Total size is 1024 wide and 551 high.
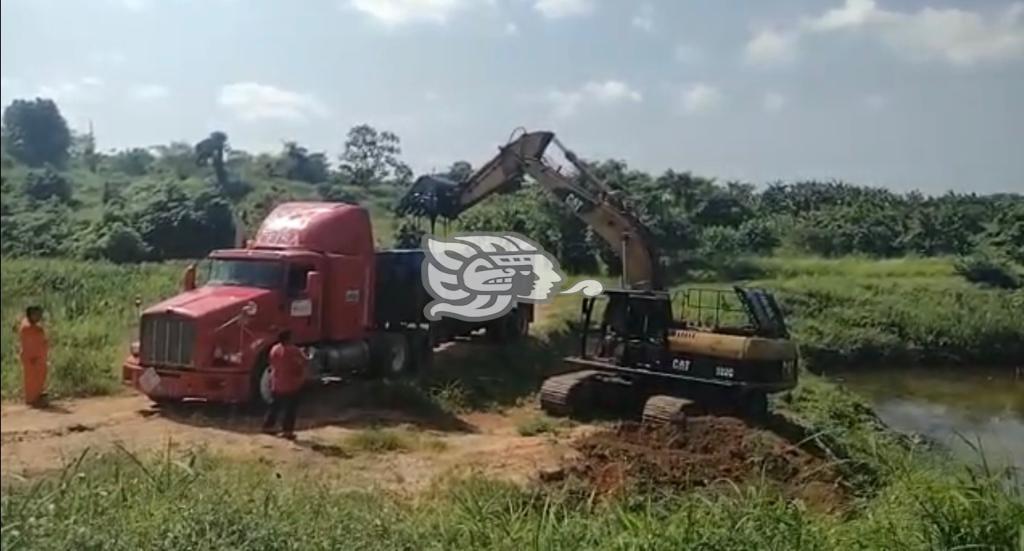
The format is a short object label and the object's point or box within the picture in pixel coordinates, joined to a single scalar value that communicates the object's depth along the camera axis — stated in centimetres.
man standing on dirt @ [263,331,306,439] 703
